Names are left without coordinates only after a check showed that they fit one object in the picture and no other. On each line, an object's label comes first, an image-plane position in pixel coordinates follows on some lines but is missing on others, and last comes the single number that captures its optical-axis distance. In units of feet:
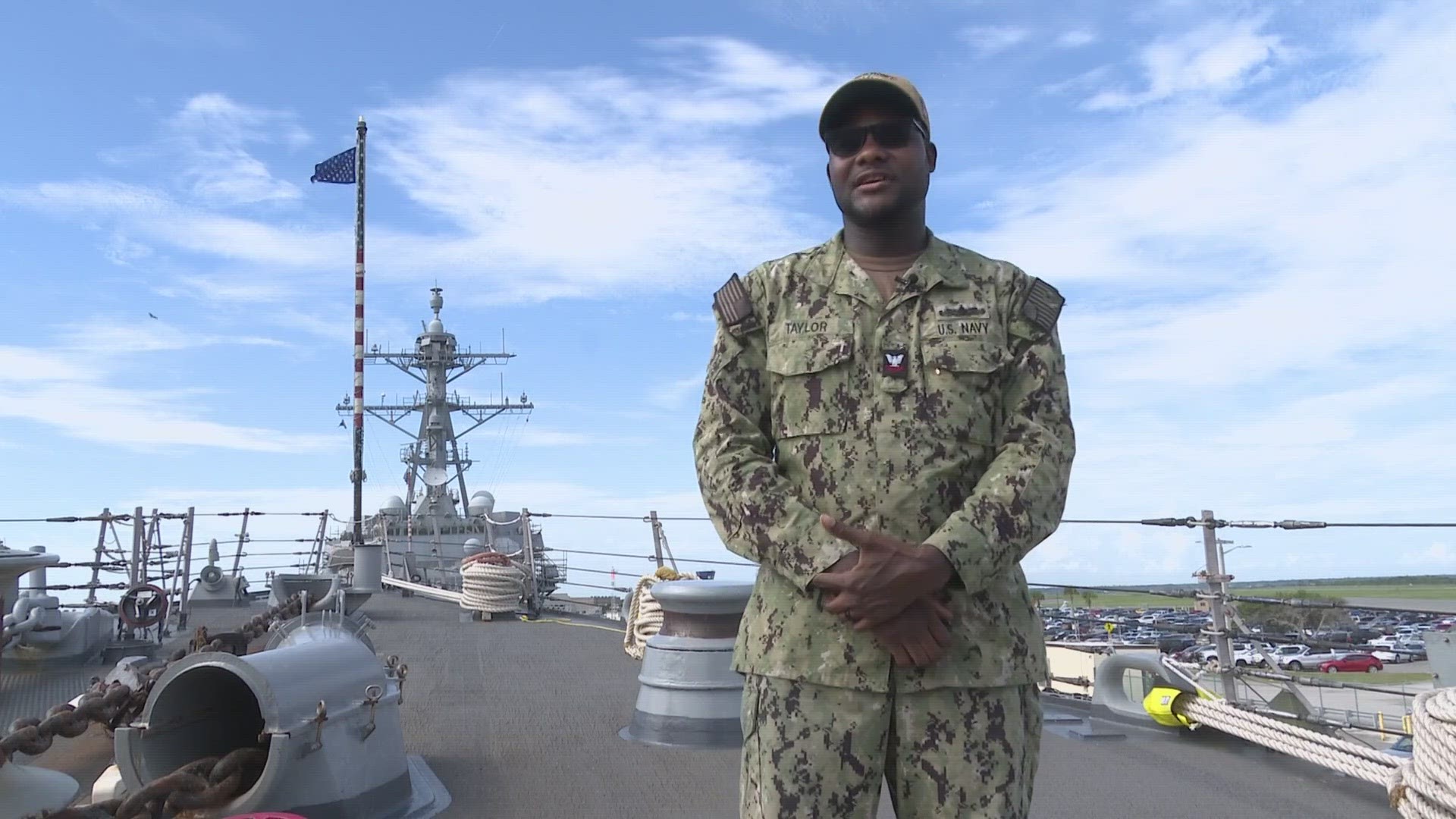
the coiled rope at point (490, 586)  24.98
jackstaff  45.73
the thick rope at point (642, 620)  16.67
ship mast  81.15
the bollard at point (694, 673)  11.07
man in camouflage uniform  4.44
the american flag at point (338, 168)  56.29
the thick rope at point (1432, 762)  7.42
